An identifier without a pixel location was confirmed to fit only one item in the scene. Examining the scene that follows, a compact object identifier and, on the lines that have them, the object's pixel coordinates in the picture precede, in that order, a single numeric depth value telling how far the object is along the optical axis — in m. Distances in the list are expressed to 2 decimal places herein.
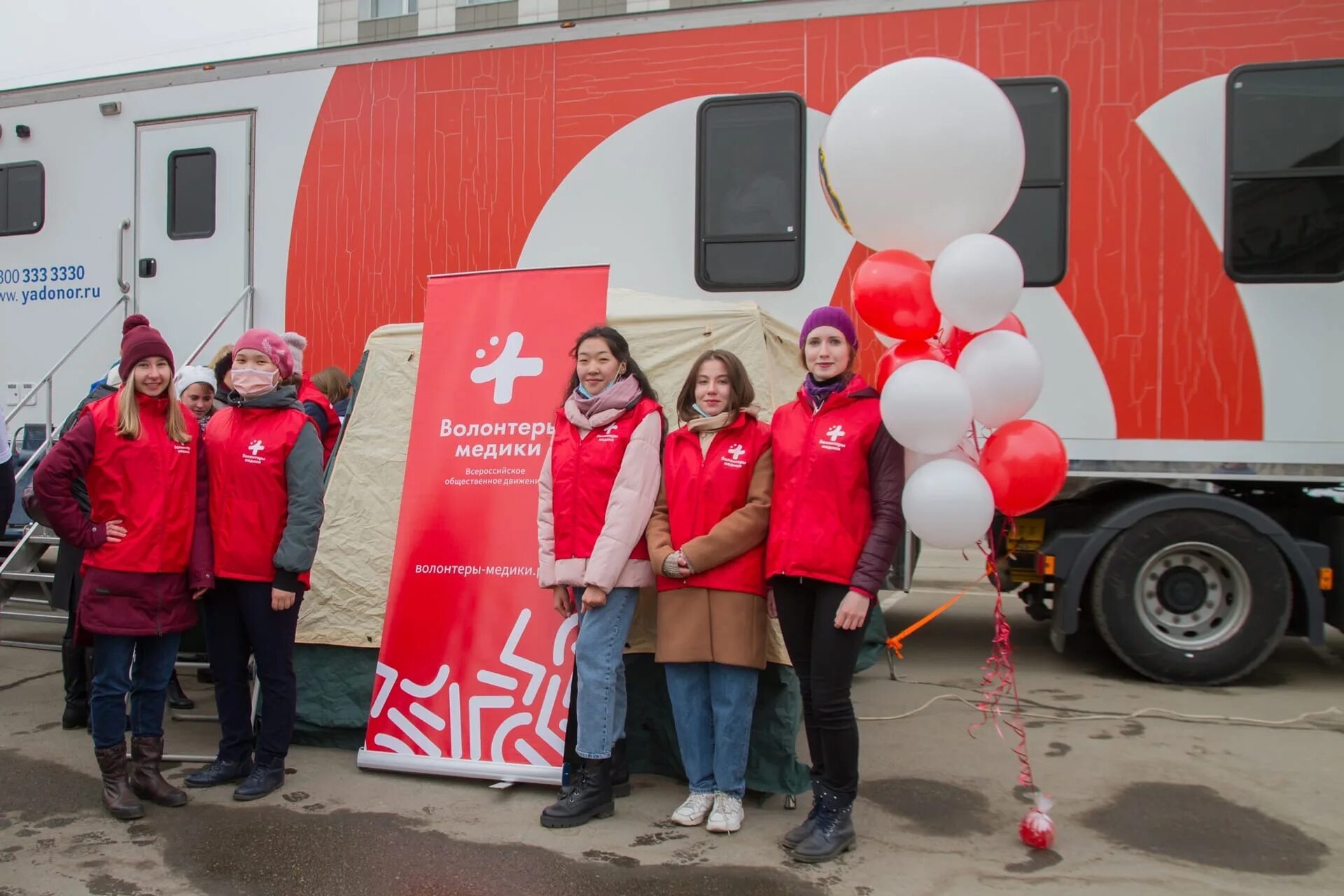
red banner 4.04
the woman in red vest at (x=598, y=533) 3.62
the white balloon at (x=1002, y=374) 3.23
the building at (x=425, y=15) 22.25
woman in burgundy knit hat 3.68
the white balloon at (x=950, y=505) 3.11
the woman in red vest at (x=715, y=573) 3.52
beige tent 4.32
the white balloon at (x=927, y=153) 3.29
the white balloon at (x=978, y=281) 3.11
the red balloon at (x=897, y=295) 3.33
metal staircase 5.55
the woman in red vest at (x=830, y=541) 3.30
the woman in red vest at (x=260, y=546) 3.83
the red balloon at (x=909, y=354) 3.45
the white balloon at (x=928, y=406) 3.08
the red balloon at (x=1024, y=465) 3.26
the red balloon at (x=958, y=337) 3.50
